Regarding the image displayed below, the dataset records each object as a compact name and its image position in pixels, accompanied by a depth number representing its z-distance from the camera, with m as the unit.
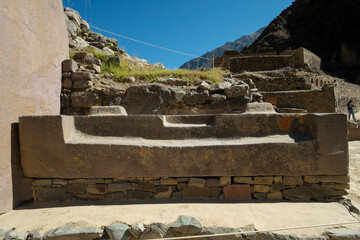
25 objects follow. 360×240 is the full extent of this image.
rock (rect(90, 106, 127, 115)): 3.08
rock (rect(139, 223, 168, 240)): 2.15
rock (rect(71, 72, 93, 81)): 4.53
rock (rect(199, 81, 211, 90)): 4.77
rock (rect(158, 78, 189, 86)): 5.06
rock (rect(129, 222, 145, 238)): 2.17
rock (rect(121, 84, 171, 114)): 4.51
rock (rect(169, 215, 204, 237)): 2.14
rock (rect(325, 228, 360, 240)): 2.04
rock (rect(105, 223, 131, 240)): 2.14
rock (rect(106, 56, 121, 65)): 5.48
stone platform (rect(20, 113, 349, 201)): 2.58
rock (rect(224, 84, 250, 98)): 4.58
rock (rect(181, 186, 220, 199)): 2.66
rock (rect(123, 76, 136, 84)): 5.08
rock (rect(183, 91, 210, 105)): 4.68
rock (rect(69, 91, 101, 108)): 4.54
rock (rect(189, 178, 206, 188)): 2.64
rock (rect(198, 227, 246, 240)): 2.13
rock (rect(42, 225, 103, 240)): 2.14
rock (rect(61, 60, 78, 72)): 4.46
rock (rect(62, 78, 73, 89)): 4.47
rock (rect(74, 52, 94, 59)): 5.14
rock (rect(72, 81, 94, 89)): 4.52
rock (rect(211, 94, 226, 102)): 4.64
